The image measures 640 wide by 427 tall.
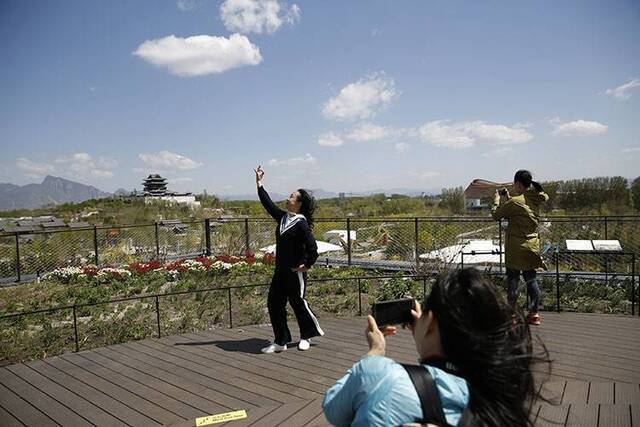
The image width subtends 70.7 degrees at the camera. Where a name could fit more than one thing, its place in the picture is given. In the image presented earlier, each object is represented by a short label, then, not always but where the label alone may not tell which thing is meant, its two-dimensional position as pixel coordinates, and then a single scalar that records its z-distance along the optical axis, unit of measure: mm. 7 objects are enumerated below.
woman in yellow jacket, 4555
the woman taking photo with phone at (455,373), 1020
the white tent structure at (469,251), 9344
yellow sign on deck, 2740
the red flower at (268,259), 10352
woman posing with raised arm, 4164
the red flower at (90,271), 9188
